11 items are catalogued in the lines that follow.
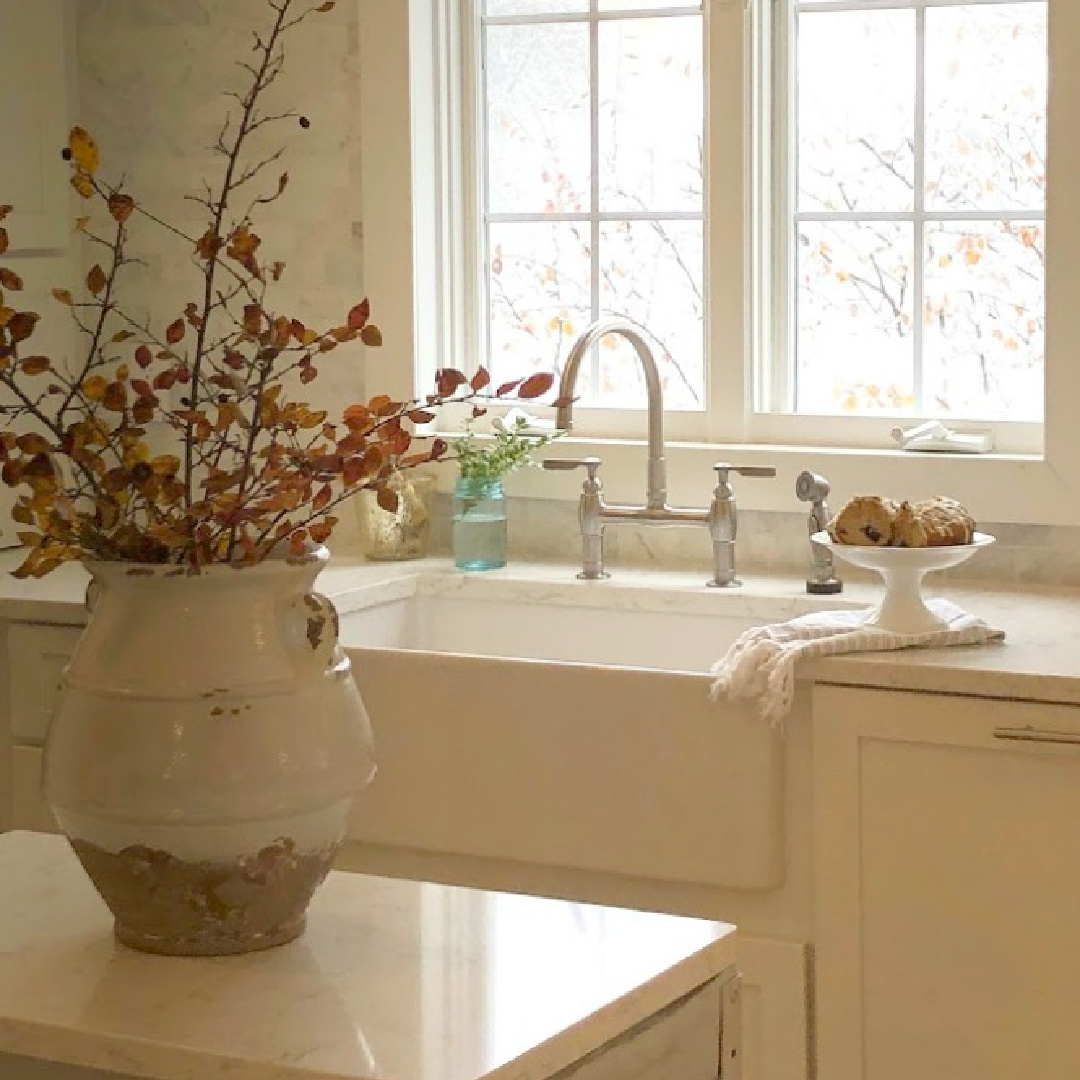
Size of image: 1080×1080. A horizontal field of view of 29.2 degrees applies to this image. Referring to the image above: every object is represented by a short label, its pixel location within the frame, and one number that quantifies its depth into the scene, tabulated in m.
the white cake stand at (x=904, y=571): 2.70
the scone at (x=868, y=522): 2.71
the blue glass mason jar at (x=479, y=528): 3.51
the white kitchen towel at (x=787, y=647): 2.67
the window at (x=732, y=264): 3.14
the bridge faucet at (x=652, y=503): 3.32
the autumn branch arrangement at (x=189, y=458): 1.39
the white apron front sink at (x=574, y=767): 2.78
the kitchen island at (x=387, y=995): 1.31
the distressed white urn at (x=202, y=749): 1.43
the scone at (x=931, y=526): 2.71
